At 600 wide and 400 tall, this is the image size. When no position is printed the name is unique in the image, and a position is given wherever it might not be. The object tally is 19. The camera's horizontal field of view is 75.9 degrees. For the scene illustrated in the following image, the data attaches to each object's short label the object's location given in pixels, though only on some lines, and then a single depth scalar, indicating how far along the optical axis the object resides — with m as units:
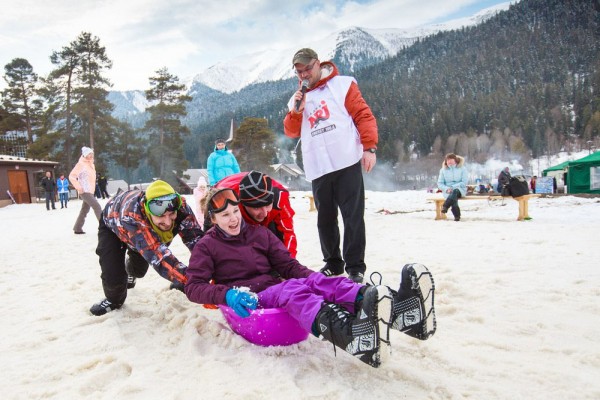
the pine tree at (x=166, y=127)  43.26
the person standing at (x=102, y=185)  24.23
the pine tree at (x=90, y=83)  36.81
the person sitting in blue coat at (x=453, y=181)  8.68
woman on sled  1.74
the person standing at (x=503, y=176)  15.24
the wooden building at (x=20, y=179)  26.67
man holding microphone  3.39
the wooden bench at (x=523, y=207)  8.19
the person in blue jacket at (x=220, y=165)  6.90
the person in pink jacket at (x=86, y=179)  7.69
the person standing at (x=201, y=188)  7.44
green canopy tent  19.44
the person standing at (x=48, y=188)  17.84
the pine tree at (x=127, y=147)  41.83
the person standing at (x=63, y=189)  19.12
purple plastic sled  2.08
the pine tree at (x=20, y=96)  40.53
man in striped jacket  2.68
